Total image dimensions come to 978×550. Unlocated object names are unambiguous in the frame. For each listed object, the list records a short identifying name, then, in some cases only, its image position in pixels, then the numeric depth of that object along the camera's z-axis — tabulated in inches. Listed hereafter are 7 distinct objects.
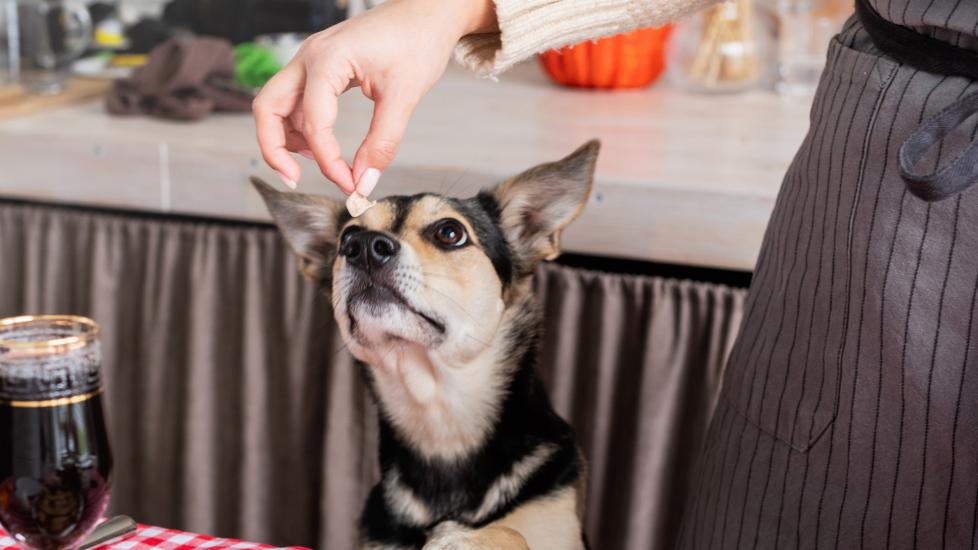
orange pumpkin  78.5
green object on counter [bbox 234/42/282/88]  75.0
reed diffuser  79.7
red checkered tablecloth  30.1
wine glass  25.6
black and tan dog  37.1
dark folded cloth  69.8
